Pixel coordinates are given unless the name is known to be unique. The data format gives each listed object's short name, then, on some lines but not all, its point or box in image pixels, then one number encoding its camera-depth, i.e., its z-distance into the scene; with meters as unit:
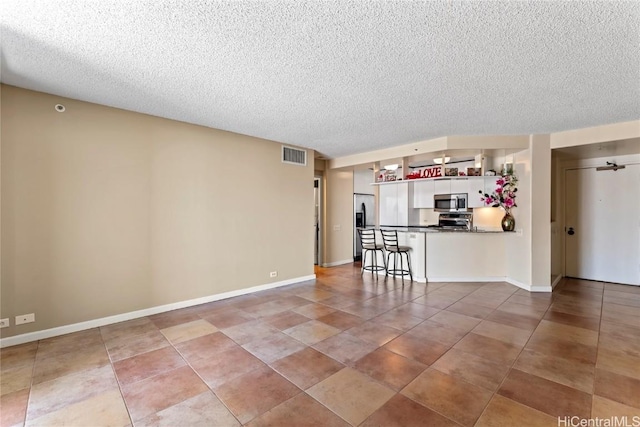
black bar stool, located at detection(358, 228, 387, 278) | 6.17
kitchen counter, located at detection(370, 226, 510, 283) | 5.58
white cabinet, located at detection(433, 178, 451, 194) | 7.27
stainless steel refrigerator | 8.07
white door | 5.34
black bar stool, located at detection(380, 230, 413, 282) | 5.75
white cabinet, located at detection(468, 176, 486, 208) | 6.55
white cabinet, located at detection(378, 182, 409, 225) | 7.95
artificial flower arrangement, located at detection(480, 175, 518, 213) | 5.39
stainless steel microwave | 6.97
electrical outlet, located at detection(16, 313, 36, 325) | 3.03
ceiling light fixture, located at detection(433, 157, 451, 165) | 5.68
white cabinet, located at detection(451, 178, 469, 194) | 6.89
